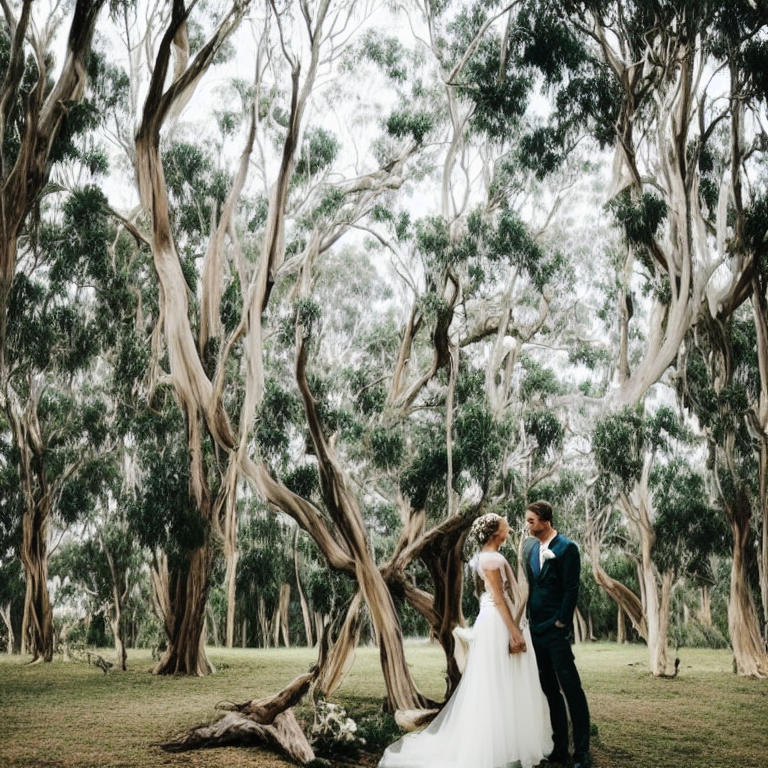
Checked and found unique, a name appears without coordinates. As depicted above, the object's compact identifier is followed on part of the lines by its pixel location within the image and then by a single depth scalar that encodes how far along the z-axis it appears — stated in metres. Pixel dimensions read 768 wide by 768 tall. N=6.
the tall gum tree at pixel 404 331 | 7.27
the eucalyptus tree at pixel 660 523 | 10.09
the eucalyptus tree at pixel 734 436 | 9.63
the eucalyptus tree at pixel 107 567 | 10.64
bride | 3.73
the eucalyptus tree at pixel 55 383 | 9.79
